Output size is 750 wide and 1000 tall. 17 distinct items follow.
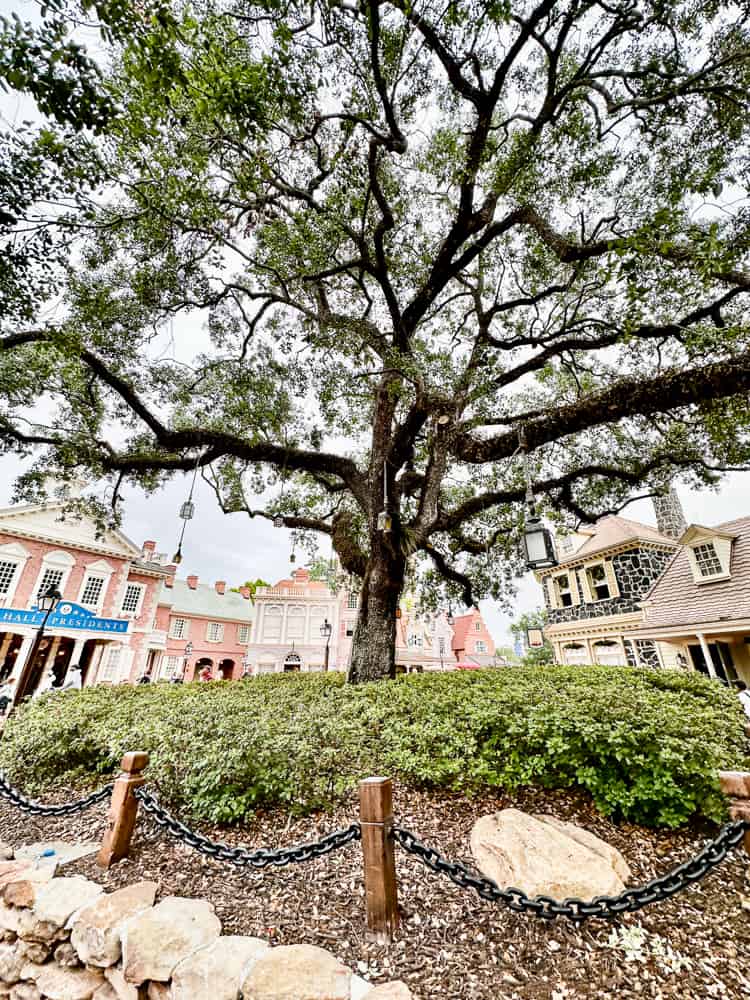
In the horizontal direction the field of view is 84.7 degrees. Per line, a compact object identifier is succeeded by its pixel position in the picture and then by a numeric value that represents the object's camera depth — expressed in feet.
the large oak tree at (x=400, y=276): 16.07
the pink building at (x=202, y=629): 85.20
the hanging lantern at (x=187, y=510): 25.62
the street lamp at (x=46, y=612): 24.88
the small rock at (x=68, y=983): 8.02
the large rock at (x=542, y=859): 7.77
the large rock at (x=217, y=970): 6.25
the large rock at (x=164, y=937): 6.95
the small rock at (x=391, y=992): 5.74
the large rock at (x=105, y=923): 7.66
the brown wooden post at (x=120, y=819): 9.82
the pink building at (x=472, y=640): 100.89
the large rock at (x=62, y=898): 8.45
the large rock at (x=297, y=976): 5.93
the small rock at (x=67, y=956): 8.37
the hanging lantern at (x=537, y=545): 15.34
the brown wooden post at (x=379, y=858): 7.19
